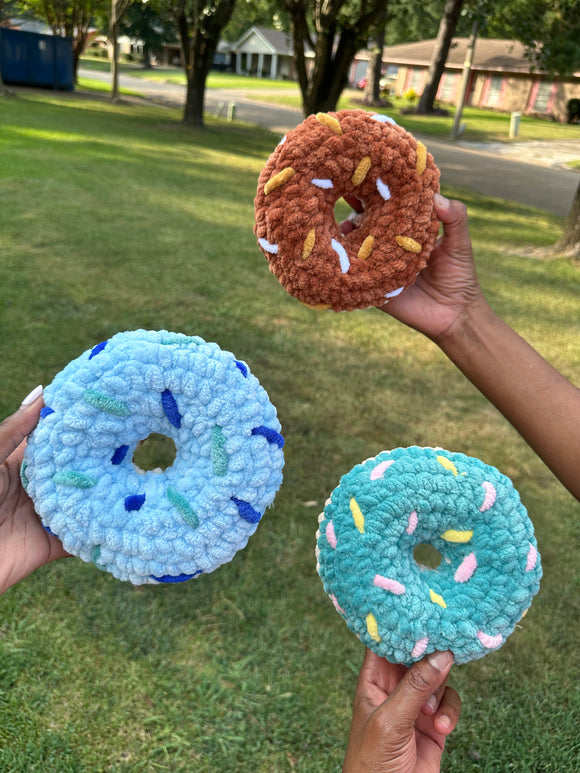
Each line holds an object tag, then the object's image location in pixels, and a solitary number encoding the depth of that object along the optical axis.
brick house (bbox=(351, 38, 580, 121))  30.97
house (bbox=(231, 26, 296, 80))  50.38
